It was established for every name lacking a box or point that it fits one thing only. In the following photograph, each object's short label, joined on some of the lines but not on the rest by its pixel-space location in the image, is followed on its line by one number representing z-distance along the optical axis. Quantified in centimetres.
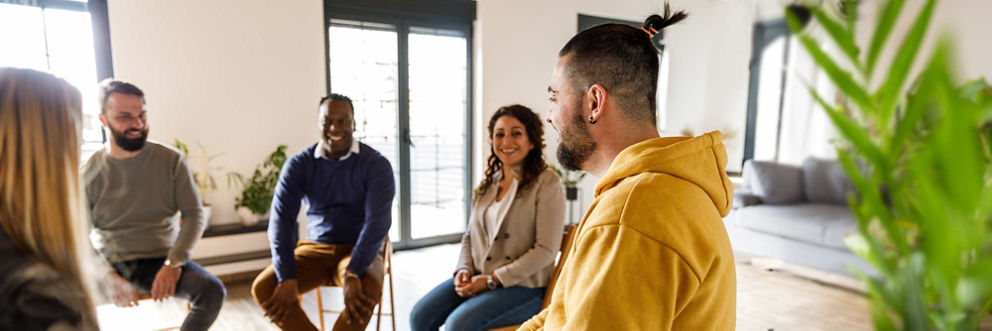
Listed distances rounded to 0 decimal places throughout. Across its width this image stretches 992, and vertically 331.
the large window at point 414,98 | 414
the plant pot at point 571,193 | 506
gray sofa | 369
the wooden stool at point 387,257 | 238
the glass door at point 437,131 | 448
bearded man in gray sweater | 212
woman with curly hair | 188
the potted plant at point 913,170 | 25
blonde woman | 85
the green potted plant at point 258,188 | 358
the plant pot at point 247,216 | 357
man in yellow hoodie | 75
